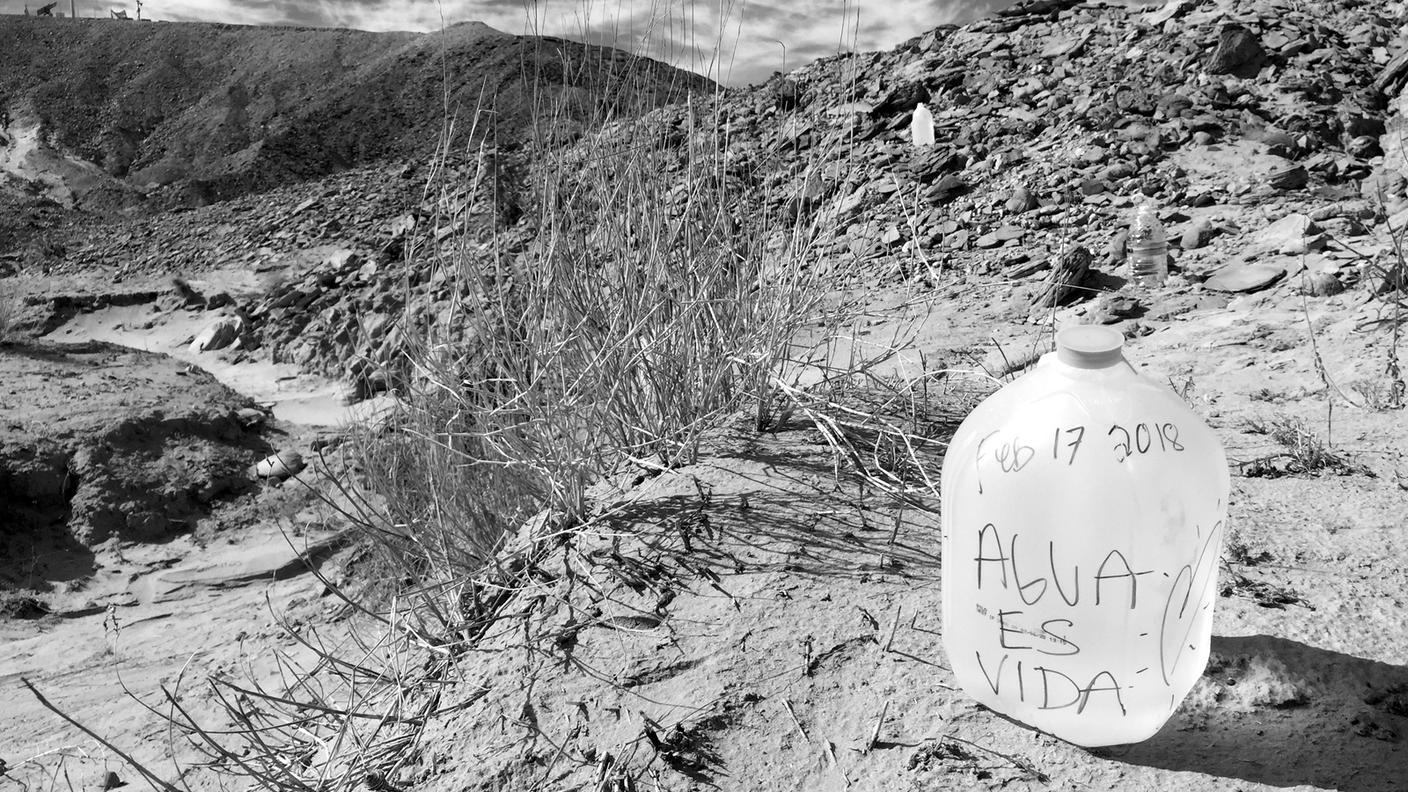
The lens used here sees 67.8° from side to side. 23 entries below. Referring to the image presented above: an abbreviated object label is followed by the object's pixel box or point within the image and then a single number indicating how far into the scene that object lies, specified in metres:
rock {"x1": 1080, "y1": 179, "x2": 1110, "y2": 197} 5.77
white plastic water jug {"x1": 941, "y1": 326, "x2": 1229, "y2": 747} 1.21
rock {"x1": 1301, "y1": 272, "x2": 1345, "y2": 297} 3.84
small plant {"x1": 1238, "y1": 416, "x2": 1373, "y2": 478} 2.11
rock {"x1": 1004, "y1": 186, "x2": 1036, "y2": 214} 5.95
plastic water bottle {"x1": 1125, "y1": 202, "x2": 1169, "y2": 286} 4.67
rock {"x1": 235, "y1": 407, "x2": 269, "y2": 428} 6.80
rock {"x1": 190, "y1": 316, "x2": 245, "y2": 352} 9.74
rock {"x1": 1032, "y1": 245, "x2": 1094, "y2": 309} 4.58
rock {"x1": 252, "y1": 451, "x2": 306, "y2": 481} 6.06
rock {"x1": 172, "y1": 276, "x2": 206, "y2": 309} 10.84
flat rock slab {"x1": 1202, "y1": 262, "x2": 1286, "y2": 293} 4.22
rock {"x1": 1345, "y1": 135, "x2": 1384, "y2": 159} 5.39
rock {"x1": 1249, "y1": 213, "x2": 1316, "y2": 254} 4.45
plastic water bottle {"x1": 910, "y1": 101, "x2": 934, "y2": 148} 6.29
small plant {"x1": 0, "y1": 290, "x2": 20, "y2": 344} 8.27
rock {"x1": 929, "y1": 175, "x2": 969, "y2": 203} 6.52
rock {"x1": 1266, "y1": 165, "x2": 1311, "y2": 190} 5.16
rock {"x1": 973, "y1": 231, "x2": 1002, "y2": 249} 5.73
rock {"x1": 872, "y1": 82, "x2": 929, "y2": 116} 8.09
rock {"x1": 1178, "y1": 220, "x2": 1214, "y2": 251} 4.86
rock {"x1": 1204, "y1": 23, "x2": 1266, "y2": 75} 6.55
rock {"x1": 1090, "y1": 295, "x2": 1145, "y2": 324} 4.25
